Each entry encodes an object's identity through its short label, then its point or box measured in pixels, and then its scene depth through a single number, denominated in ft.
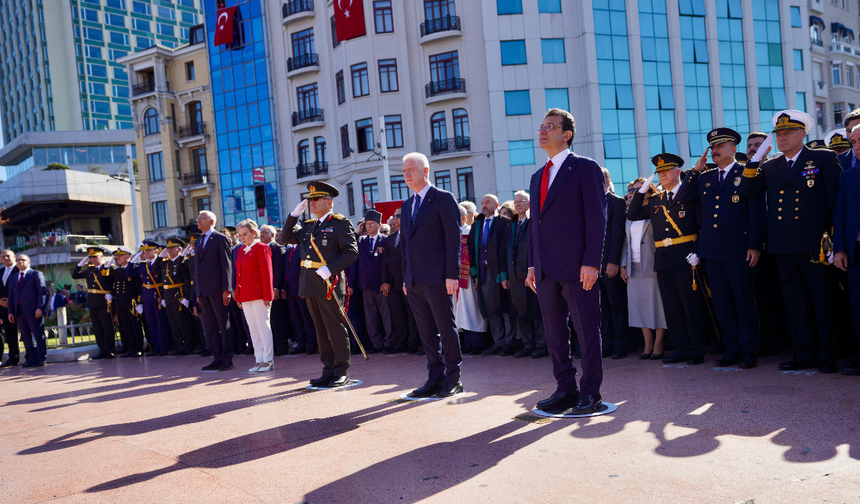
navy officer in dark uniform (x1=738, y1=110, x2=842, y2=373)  20.25
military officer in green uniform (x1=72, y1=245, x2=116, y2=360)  45.93
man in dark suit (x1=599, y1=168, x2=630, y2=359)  26.22
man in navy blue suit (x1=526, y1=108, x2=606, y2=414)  16.51
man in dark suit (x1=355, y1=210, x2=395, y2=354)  35.01
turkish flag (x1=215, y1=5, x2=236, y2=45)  137.39
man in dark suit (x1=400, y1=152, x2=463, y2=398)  20.35
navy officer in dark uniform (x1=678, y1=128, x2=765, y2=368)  21.84
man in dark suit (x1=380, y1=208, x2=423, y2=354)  33.88
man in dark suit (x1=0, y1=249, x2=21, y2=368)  44.35
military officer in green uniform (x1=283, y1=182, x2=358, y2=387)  23.52
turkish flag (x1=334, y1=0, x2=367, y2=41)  107.04
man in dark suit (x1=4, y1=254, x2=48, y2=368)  43.34
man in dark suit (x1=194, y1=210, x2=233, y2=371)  31.86
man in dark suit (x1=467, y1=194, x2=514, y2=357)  30.07
